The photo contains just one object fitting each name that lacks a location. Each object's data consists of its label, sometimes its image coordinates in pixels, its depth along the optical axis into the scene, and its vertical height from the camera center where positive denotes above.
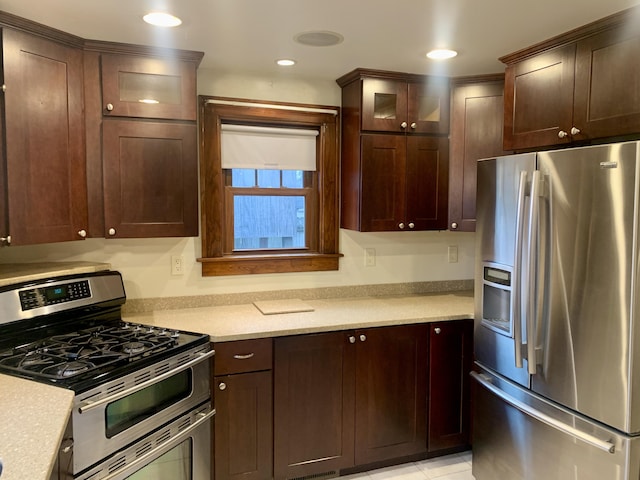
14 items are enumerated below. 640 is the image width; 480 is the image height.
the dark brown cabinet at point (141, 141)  2.27 +0.35
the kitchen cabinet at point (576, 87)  1.86 +0.56
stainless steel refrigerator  1.66 -0.39
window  2.75 +0.15
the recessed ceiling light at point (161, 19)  1.93 +0.81
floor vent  2.51 -1.43
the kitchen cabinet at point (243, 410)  2.25 -0.98
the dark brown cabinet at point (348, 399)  2.39 -1.00
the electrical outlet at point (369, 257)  3.14 -0.30
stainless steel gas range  1.66 -0.63
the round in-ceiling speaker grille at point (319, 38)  2.13 +0.81
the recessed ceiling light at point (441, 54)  2.37 +0.82
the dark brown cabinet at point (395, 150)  2.75 +0.37
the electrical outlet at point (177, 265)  2.72 -0.32
